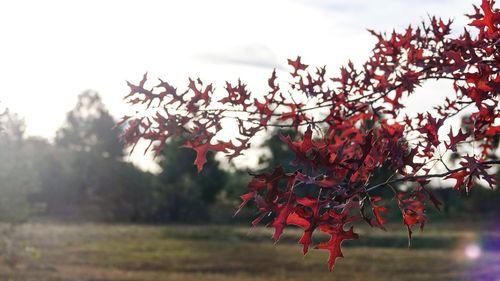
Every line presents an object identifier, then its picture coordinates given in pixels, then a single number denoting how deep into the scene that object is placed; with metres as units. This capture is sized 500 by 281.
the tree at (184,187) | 54.59
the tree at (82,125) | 73.12
